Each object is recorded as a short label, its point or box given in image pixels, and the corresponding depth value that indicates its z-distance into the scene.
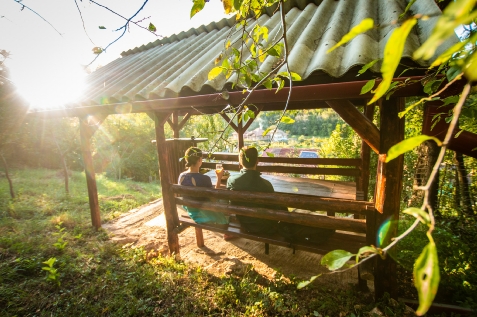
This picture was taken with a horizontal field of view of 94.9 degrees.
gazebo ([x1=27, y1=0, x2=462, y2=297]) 2.02
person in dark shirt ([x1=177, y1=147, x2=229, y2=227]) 3.26
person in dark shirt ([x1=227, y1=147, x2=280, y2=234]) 2.83
